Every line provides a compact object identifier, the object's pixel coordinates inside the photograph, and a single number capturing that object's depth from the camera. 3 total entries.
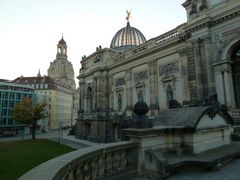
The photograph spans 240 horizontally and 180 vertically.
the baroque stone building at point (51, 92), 69.62
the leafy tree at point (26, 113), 44.03
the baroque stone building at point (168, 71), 17.17
